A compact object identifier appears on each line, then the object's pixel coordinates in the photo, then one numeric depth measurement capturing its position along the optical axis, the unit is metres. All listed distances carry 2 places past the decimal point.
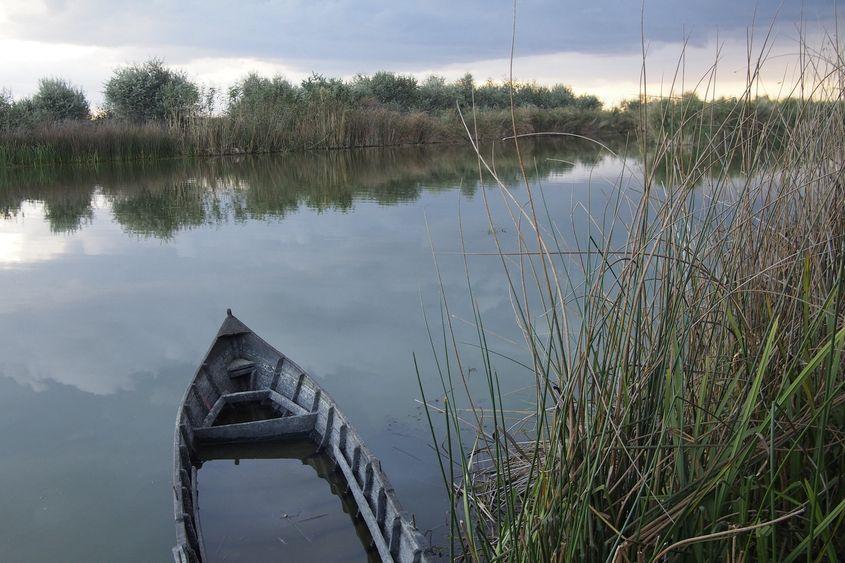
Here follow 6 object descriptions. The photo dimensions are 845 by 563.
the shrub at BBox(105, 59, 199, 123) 25.33
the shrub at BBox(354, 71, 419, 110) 32.50
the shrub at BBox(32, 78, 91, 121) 24.59
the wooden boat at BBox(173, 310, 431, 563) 2.69
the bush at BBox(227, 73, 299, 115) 21.94
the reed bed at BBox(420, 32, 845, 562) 1.49
